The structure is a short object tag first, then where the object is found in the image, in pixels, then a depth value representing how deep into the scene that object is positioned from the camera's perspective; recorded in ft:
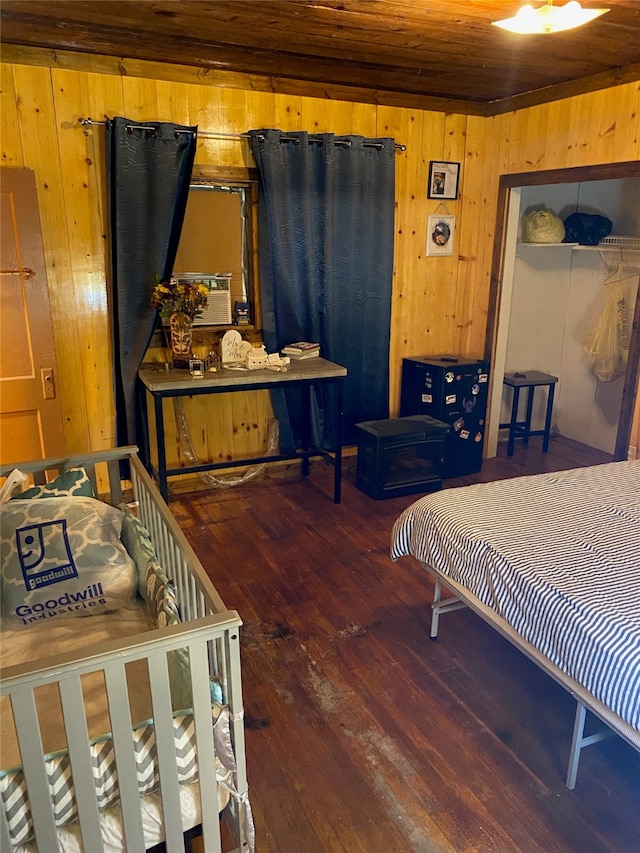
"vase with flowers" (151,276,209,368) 11.42
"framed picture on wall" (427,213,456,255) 14.62
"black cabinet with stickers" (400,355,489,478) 14.10
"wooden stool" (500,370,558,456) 15.79
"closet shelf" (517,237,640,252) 14.69
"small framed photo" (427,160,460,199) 14.24
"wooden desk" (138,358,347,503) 11.05
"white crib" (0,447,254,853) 4.05
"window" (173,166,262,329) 12.27
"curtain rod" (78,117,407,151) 10.92
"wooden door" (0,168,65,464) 10.55
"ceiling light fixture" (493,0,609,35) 6.73
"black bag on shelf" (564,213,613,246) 15.07
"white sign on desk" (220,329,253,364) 12.35
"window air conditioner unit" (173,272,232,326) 12.68
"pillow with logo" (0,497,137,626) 6.29
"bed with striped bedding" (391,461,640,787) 5.31
